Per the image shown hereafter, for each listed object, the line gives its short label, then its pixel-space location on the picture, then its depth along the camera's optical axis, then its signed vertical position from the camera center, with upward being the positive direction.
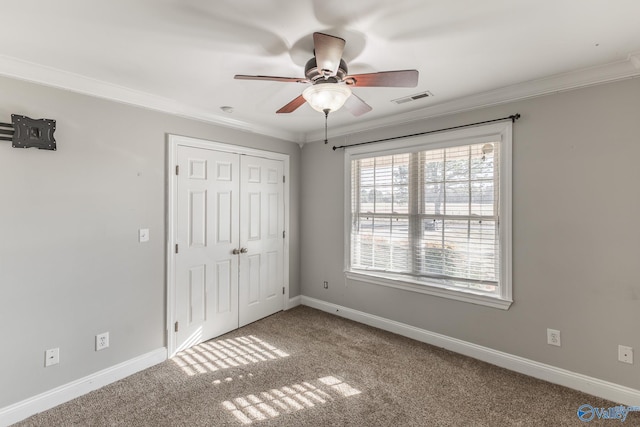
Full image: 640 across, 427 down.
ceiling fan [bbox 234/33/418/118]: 1.64 +0.80
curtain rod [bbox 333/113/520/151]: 2.55 +0.85
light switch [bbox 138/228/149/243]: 2.65 -0.19
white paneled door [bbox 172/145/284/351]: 2.98 -0.33
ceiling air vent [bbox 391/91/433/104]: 2.67 +1.09
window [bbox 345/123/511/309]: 2.68 +0.00
